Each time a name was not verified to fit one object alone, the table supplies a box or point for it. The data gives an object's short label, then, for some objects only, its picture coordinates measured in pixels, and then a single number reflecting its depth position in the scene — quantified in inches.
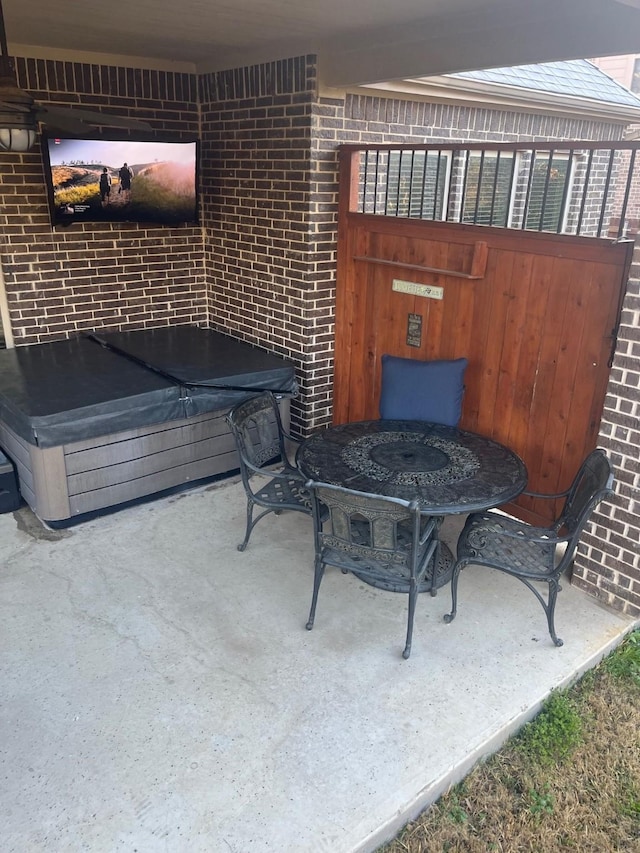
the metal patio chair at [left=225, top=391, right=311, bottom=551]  147.3
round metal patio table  126.8
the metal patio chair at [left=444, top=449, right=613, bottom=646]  121.2
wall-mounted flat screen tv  193.9
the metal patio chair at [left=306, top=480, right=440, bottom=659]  113.0
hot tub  159.0
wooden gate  142.7
